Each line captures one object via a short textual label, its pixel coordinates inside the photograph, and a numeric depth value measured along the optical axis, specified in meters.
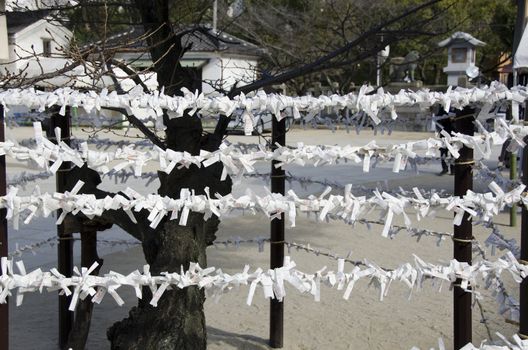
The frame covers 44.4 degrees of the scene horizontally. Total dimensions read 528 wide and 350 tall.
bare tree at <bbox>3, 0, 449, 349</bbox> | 3.59
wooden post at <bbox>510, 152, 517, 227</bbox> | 8.28
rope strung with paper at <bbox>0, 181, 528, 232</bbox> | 2.32
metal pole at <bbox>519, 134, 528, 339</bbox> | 2.56
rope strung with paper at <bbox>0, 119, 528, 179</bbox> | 2.30
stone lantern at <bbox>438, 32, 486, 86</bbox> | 24.73
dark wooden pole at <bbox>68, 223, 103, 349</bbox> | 3.74
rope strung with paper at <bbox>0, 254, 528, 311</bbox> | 2.36
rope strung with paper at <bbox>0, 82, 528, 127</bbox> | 2.34
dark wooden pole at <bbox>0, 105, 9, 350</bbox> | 2.35
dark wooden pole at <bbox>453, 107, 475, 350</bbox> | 2.76
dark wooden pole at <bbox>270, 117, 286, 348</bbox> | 4.15
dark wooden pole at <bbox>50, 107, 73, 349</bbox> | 4.00
